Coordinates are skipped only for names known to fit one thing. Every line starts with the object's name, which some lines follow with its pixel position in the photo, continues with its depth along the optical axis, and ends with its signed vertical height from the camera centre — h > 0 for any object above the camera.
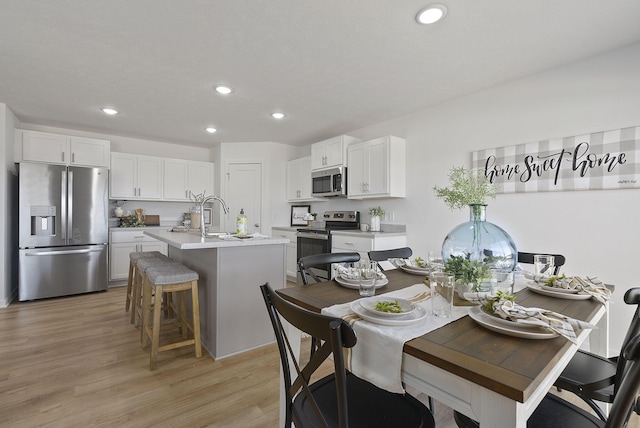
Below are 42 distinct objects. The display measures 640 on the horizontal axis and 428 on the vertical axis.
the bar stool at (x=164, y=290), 2.18 -0.62
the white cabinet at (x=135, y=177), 4.71 +0.59
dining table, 0.67 -0.37
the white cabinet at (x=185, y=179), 5.19 +0.62
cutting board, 5.09 -0.12
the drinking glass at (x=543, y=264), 1.62 -0.27
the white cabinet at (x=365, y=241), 3.59 -0.34
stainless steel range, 4.17 -0.30
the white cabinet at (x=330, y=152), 4.30 +0.93
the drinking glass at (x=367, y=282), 1.30 -0.29
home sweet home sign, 2.27 +0.45
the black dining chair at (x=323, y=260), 1.74 -0.29
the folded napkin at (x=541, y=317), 0.89 -0.33
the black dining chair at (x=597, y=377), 1.16 -0.68
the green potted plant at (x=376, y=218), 4.05 -0.05
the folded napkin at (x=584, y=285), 1.32 -0.33
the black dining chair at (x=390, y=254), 2.14 -0.30
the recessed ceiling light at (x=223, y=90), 3.05 +1.29
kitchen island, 2.37 -0.61
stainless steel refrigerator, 3.73 -0.23
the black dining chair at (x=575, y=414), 0.72 -0.72
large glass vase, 1.44 -0.14
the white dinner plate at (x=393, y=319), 0.96 -0.34
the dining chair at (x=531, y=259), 1.91 -0.30
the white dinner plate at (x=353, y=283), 1.45 -0.34
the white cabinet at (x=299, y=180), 5.09 +0.60
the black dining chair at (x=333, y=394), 0.77 -0.69
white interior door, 5.39 +0.42
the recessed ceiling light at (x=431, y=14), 1.84 +1.28
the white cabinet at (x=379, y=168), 3.72 +0.60
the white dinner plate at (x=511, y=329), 0.87 -0.35
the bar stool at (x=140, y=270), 2.60 -0.50
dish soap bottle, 2.66 -0.10
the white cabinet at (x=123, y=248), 4.49 -0.53
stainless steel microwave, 4.32 +0.48
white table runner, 0.87 -0.41
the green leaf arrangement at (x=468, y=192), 1.48 +0.11
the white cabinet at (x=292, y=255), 4.83 -0.67
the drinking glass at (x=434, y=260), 1.70 -0.27
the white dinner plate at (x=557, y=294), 1.31 -0.36
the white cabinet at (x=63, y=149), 3.97 +0.89
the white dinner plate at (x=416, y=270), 1.78 -0.34
